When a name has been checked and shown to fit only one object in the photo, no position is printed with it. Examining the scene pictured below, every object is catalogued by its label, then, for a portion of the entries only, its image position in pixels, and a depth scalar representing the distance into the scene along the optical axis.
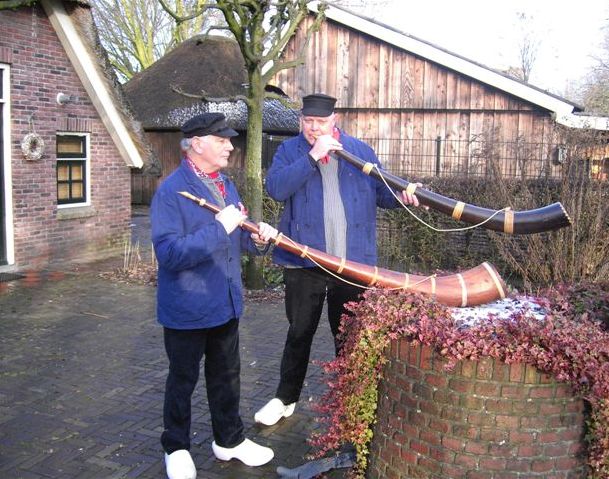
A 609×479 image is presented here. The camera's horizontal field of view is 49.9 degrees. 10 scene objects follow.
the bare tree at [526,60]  41.50
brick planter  2.73
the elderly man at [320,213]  3.91
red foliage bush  2.68
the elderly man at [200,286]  3.33
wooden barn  12.21
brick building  10.02
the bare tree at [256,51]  8.24
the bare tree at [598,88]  30.16
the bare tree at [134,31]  26.78
